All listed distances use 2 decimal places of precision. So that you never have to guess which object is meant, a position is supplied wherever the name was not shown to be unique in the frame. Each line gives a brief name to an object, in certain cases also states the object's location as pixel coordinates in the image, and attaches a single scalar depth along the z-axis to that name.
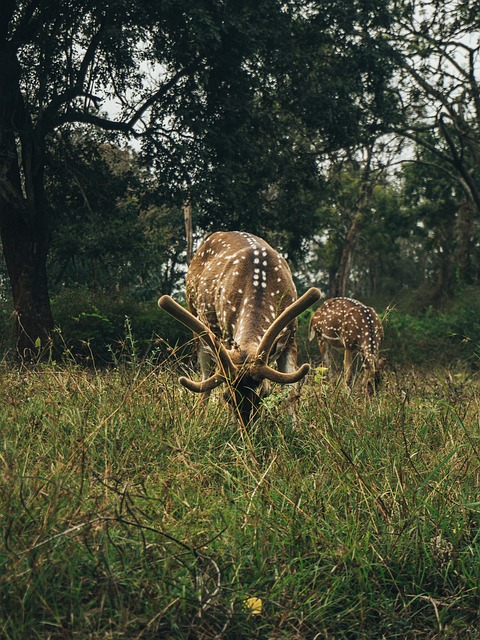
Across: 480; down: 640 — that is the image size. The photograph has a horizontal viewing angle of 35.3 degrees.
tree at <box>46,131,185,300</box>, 15.21
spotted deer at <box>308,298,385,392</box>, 12.18
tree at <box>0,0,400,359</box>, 13.47
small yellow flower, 3.52
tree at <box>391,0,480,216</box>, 21.94
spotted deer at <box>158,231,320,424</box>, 5.91
